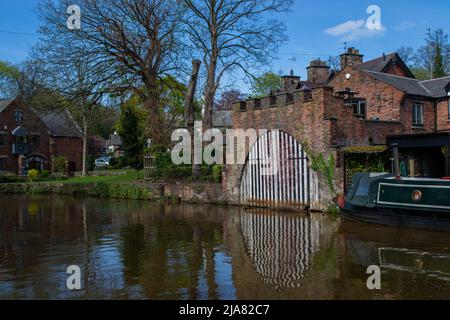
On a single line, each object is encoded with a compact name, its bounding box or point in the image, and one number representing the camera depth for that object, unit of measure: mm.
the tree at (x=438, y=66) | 46188
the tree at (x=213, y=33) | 27094
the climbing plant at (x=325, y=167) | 16953
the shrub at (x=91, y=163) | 50094
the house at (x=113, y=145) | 70562
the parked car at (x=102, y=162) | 57109
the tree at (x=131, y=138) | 32156
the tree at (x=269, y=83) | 52906
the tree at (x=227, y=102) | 45756
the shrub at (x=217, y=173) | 23984
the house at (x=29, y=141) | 49000
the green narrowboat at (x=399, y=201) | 12609
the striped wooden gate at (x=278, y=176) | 17984
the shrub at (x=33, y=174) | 42225
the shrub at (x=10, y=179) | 40250
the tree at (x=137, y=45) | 26281
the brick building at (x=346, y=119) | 17312
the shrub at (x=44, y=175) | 42450
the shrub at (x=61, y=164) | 47062
